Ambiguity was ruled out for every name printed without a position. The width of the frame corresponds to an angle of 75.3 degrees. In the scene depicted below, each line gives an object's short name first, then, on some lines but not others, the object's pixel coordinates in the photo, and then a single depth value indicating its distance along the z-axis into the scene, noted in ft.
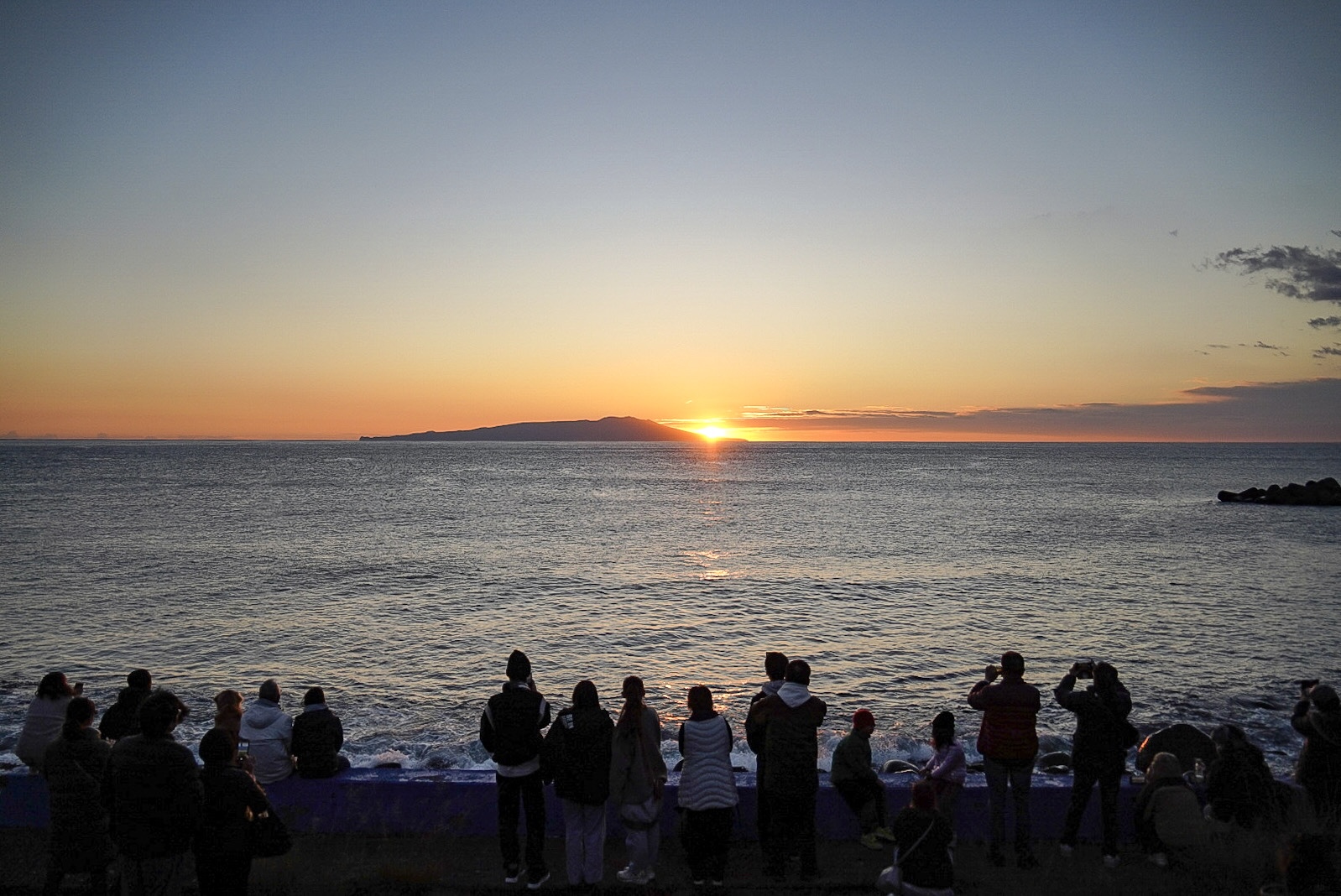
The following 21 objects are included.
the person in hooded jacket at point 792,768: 22.24
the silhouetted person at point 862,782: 24.11
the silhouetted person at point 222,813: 17.22
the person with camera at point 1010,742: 23.72
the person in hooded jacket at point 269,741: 25.20
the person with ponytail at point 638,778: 22.16
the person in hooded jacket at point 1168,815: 22.86
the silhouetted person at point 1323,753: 23.82
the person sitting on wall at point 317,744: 25.44
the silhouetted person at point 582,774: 21.97
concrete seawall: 24.63
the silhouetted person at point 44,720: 23.67
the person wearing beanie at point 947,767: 23.84
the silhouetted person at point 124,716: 22.93
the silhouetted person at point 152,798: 16.90
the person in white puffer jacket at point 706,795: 22.13
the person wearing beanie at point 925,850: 18.13
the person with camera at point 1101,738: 23.47
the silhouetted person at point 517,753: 22.29
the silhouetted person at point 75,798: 19.97
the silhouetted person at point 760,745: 23.03
